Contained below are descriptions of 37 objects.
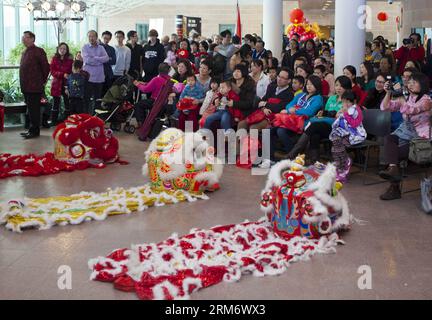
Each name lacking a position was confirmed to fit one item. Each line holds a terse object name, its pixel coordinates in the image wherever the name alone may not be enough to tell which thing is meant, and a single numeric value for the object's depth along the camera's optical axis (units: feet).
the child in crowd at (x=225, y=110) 27.53
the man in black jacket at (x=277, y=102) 26.91
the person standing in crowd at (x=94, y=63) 37.01
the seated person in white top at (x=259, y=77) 30.53
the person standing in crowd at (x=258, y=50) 41.17
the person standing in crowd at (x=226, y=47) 39.45
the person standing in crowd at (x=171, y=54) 42.91
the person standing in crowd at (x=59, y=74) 37.37
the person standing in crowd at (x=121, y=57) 40.52
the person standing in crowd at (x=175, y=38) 51.83
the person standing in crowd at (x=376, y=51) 43.20
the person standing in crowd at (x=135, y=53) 42.34
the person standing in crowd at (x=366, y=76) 28.12
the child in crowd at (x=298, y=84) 27.07
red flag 51.01
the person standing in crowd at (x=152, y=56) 40.73
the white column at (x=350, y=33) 29.86
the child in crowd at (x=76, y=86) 36.11
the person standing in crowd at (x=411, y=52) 42.68
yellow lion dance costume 19.15
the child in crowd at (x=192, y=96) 29.99
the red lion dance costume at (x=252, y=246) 13.34
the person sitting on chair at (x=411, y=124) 21.34
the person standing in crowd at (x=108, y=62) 38.96
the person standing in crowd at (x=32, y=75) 32.94
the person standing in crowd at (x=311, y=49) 44.89
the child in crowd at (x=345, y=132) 22.88
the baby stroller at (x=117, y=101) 34.55
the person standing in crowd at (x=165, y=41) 48.15
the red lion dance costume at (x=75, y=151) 25.58
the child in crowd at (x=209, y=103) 28.81
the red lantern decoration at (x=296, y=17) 68.44
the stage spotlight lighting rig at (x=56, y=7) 53.88
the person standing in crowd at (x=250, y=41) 43.04
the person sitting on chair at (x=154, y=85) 33.14
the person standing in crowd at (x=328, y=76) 29.92
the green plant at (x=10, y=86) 39.60
